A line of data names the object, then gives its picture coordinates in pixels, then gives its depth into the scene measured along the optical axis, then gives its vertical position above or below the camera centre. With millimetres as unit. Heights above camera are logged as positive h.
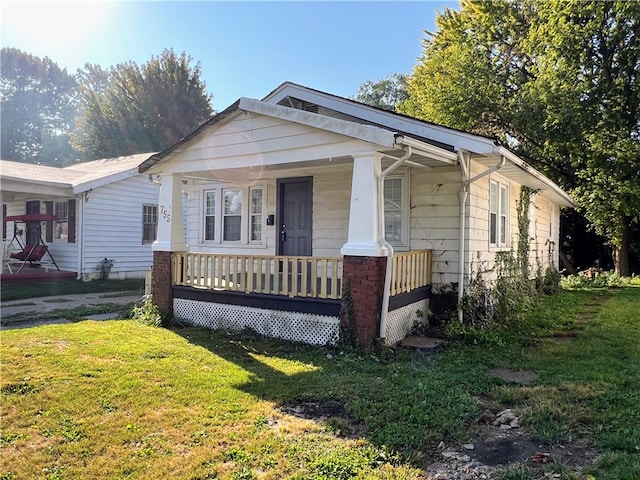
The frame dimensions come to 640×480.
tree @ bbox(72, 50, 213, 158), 31922 +9571
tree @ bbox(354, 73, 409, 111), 40219 +13770
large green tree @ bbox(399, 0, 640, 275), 15586 +5688
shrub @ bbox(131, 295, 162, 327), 8117 -1376
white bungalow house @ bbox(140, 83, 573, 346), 6152 +563
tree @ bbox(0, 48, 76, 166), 39688 +12332
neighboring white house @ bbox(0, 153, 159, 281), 13797 +774
